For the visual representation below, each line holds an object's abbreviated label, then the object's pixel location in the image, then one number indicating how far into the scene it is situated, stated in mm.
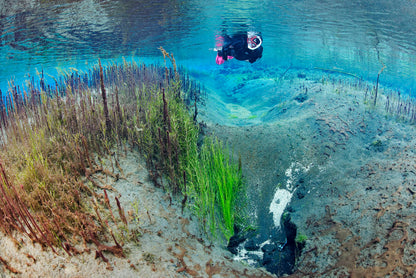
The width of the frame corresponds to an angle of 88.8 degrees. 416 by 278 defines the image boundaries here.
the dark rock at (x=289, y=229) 4086
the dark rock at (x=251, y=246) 4090
